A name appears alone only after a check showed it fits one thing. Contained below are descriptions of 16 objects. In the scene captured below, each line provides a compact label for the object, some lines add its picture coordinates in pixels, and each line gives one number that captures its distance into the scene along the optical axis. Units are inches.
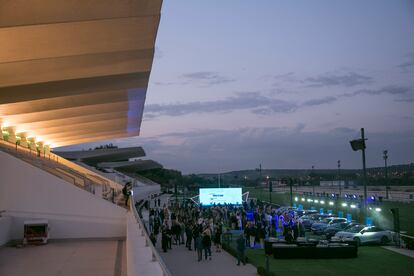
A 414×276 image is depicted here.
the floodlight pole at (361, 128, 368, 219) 1041.5
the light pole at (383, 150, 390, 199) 2166.3
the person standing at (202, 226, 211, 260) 728.9
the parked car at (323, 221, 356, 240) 1031.0
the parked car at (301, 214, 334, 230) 1215.6
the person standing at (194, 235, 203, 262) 718.5
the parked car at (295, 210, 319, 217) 1419.3
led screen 1803.6
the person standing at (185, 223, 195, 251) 857.5
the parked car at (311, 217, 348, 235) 1109.7
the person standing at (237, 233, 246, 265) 661.9
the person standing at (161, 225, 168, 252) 828.6
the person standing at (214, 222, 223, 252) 831.4
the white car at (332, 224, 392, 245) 888.9
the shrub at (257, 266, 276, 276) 566.2
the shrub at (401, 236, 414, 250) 815.2
